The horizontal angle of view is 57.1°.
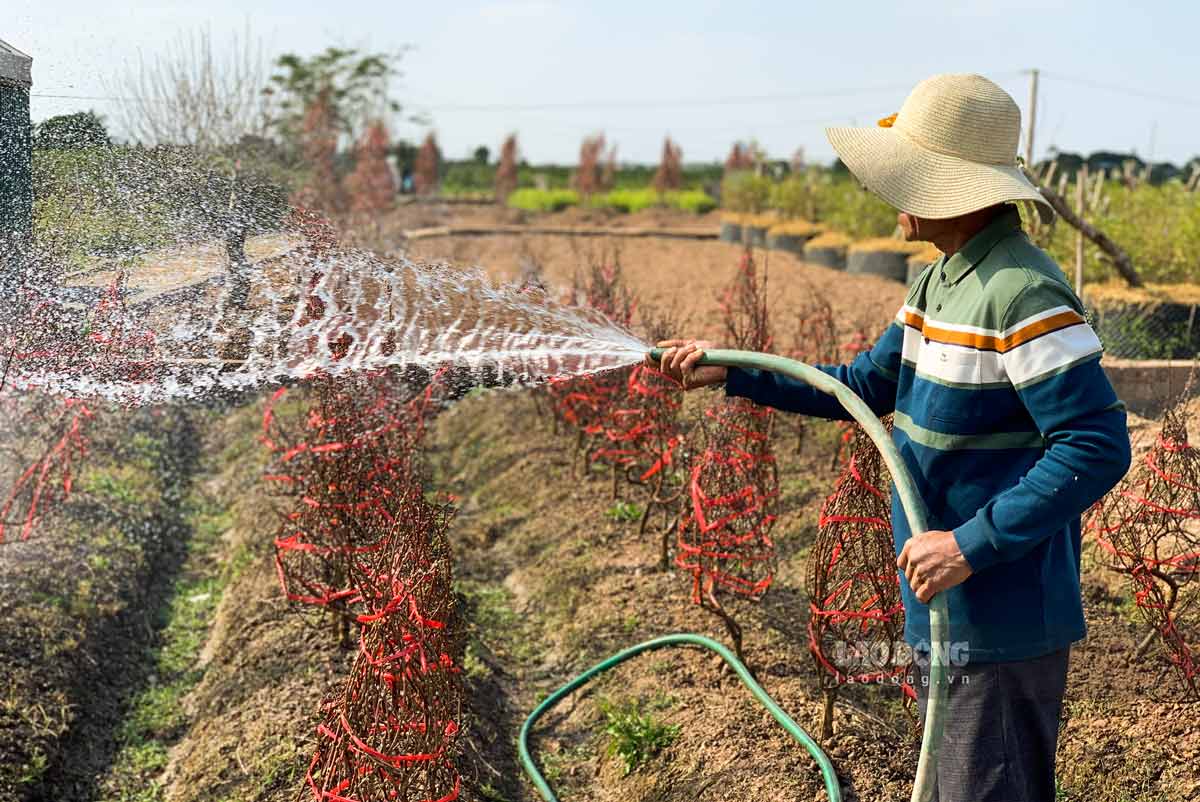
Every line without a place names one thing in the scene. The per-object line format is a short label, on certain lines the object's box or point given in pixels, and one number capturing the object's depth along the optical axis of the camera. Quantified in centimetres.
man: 201
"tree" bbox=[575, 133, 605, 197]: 2889
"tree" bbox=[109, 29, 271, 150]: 989
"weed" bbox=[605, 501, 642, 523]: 618
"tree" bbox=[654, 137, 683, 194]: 2942
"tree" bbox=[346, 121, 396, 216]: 1725
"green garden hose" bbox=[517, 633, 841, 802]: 342
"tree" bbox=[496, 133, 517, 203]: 2948
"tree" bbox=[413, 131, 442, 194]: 2841
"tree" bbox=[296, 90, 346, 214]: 1502
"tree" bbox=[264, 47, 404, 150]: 1986
